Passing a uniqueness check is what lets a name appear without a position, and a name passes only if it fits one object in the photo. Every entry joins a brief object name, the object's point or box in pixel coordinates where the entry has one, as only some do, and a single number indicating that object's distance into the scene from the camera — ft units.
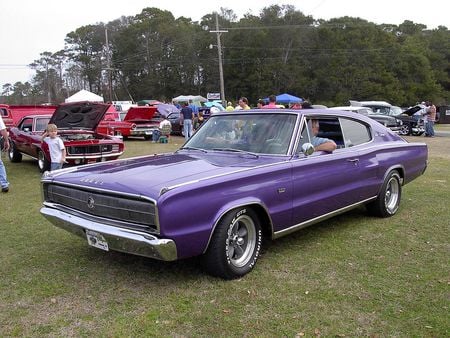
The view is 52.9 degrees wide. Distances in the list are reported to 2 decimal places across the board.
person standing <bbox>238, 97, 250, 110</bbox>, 41.19
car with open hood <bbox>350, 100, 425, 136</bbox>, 65.62
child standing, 27.43
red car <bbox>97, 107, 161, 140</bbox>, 64.75
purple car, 11.80
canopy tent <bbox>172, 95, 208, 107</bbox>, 164.86
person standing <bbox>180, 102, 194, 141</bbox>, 59.31
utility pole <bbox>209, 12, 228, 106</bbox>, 114.33
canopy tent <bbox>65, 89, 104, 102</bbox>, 96.89
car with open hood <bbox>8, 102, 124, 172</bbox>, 33.19
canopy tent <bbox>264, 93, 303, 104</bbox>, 121.13
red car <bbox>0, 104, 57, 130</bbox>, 57.82
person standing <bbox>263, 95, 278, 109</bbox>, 38.19
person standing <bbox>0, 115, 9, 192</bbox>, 26.39
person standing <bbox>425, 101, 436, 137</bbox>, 66.37
